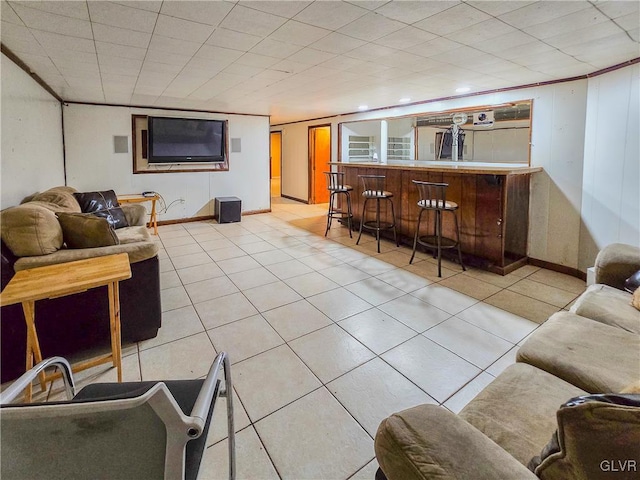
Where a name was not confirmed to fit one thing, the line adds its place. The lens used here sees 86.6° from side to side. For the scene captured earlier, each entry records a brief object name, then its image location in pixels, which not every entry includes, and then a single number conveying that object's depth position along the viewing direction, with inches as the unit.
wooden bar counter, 149.6
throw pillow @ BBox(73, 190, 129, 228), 157.9
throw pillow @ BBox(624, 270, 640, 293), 83.6
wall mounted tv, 245.6
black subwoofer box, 265.1
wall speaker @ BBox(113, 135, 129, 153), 239.6
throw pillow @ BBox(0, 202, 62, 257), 82.8
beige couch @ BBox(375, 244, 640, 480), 28.2
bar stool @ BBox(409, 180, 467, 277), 151.3
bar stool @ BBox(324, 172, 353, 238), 216.4
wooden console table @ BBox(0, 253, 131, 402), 67.0
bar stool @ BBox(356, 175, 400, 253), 190.7
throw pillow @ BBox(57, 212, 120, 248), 94.0
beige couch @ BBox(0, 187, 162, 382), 80.7
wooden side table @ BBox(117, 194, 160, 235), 225.2
